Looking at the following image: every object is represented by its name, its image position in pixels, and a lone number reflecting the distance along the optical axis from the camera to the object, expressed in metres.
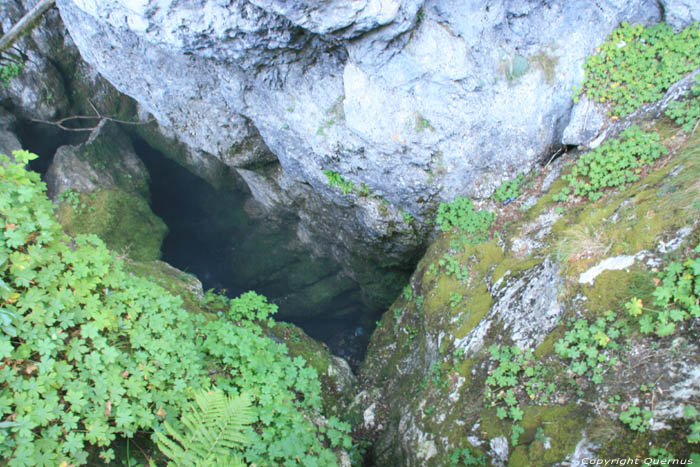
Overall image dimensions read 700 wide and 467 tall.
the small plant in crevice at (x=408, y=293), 6.56
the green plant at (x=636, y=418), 2.77
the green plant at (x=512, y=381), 3.52
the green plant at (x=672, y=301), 2.90
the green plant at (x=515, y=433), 3.37
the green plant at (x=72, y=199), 8.18
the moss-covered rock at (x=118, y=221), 8.15
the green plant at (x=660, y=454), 2.61
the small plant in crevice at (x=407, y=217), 6.80
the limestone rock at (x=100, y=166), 8.35
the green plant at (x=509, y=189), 5.70
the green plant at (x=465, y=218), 5.67
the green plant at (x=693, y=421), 2.48
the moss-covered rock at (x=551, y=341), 2.92
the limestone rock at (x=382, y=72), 4.66
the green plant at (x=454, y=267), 5.38
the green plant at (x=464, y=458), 3.61
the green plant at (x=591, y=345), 3.20
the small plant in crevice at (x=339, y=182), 6.72
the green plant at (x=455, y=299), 5.18
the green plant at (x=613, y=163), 4.34
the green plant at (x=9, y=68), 7.73
